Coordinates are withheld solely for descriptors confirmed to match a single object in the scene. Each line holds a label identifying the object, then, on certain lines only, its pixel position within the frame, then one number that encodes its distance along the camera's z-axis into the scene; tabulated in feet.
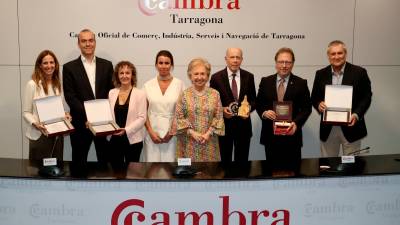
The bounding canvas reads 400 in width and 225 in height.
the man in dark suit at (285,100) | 12.86
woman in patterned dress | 11.76
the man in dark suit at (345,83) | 12.89
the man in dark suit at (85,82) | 13.44
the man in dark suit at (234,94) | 13.29
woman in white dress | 13.04
